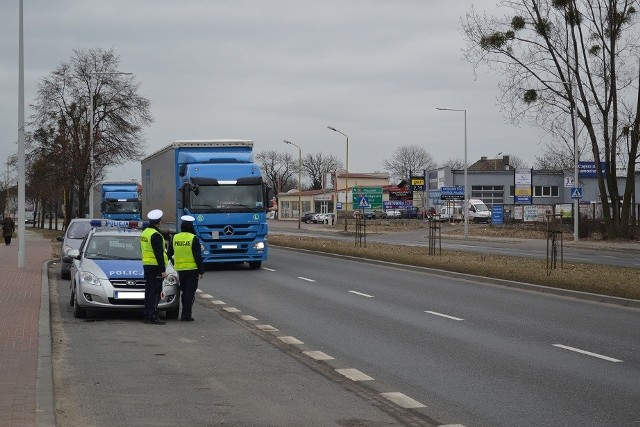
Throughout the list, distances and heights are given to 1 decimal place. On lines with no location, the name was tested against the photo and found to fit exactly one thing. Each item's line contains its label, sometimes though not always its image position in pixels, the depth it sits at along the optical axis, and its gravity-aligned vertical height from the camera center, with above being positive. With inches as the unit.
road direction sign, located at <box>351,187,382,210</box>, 2972.0 +55.9
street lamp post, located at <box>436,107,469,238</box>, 2144.4 +23.0
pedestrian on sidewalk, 1862.7 -32.0
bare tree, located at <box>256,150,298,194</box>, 6087.6 +288.1
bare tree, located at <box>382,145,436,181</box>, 5497.0 +281.9
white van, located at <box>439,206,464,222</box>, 3381.9 -9.5
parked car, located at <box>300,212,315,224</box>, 4439.0 -29.9
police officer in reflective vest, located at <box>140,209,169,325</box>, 552.4 -30.3
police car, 568.1 -42.4
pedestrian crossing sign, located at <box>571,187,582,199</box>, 1729.8 +30.8
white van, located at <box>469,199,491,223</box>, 3339.1 -2.4
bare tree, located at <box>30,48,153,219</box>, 2244.1 +254.7
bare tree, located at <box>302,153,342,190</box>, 6156.5 +296.3
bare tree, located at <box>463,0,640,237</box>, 1711.4 +244.5
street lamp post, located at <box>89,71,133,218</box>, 1818.4 +105.5
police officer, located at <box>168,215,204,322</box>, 574.9 -31.6
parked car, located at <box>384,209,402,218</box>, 4165.4 -8.7
